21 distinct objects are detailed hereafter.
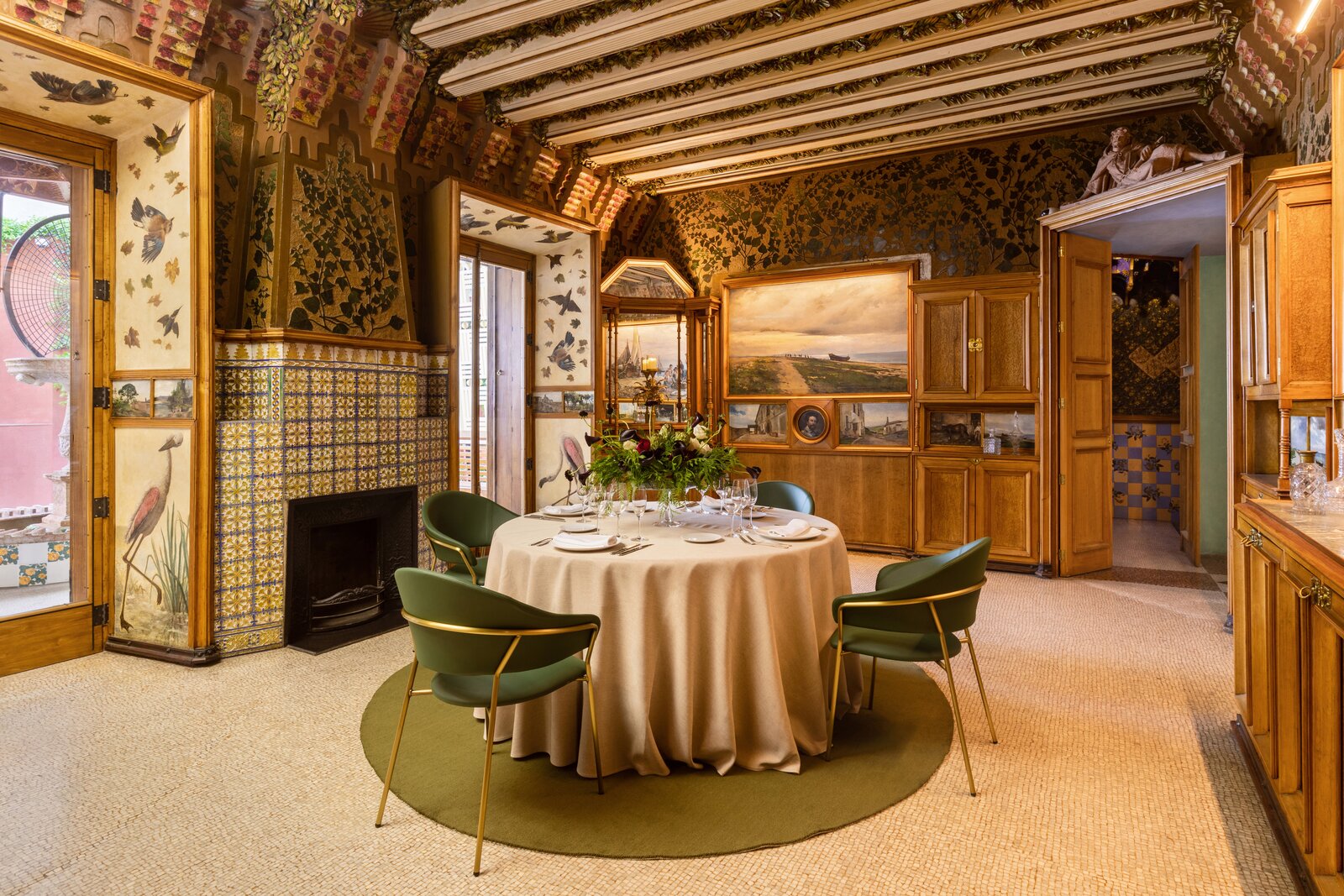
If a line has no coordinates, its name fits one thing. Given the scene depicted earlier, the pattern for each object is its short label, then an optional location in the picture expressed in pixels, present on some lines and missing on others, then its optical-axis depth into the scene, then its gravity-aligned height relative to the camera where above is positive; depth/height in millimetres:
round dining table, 2629 -756
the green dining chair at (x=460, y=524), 3623 -392
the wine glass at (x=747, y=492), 3213 -176
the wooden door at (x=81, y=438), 3957 +110
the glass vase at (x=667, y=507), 3391 -259
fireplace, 4324 -712
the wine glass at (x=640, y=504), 3225 -281
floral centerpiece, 3242 -35
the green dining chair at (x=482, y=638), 2162 -574
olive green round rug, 2330 -1222
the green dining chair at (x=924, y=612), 2629 -605
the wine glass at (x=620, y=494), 3227 -181
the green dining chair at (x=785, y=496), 4215 -267
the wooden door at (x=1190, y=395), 6523 +516
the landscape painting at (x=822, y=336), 6906 +1166
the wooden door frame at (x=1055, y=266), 4668 +1443
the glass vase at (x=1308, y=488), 2674 -148
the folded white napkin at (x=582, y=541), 2819 -349
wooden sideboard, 1796 -674
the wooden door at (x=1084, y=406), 6020 +383
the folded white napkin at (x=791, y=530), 3008 -331
